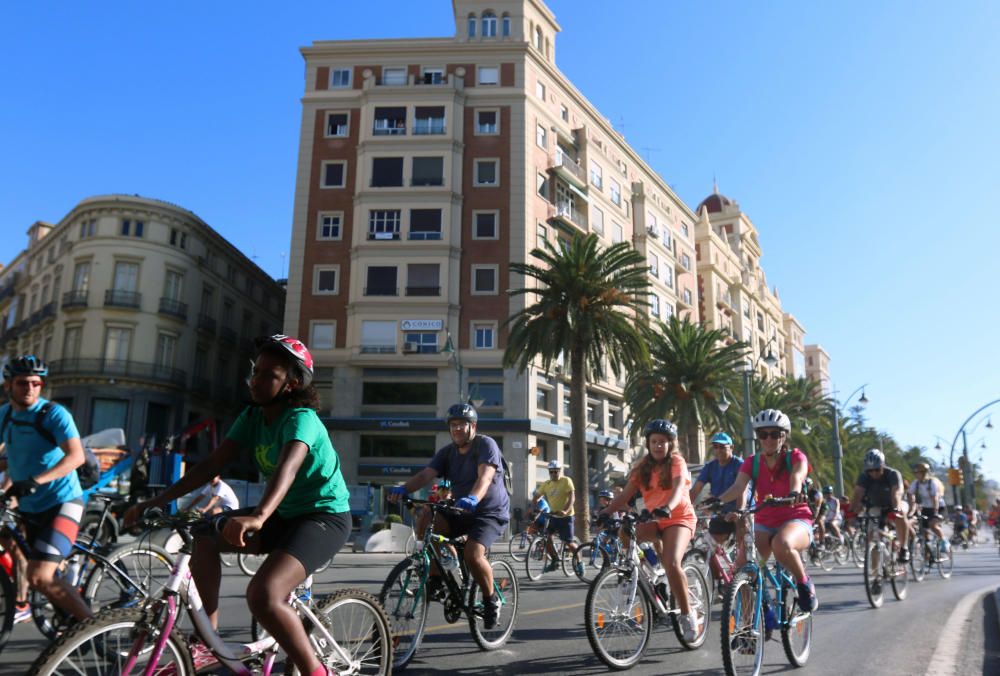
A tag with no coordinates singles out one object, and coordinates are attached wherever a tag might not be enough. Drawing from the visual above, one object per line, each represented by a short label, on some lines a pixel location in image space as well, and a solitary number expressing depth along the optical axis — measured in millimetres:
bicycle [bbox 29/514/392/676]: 2848
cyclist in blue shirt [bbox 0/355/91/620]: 5117
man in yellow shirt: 13688
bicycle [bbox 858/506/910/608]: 9156
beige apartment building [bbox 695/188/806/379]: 66875
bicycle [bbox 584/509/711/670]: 5449
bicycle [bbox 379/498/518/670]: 5367
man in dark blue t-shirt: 5730
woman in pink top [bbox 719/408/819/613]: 5805
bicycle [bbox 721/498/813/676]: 4965
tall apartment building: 38781
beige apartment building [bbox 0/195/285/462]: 40125
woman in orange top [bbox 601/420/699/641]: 5926
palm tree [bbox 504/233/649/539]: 28594
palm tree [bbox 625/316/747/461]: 34281
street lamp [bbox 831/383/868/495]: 32969
